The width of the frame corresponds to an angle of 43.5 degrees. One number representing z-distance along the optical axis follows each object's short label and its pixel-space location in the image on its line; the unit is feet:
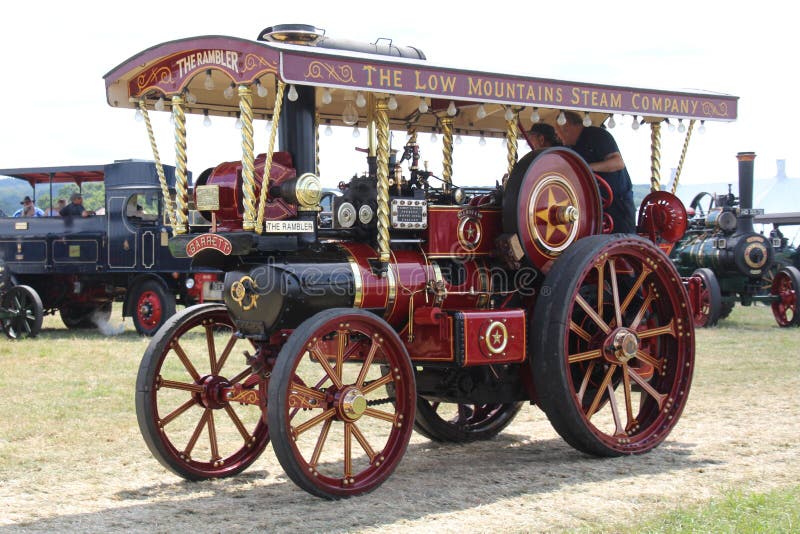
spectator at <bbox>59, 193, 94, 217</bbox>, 50.44
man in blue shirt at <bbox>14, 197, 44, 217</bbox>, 55.04
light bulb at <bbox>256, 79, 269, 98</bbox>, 16.85
